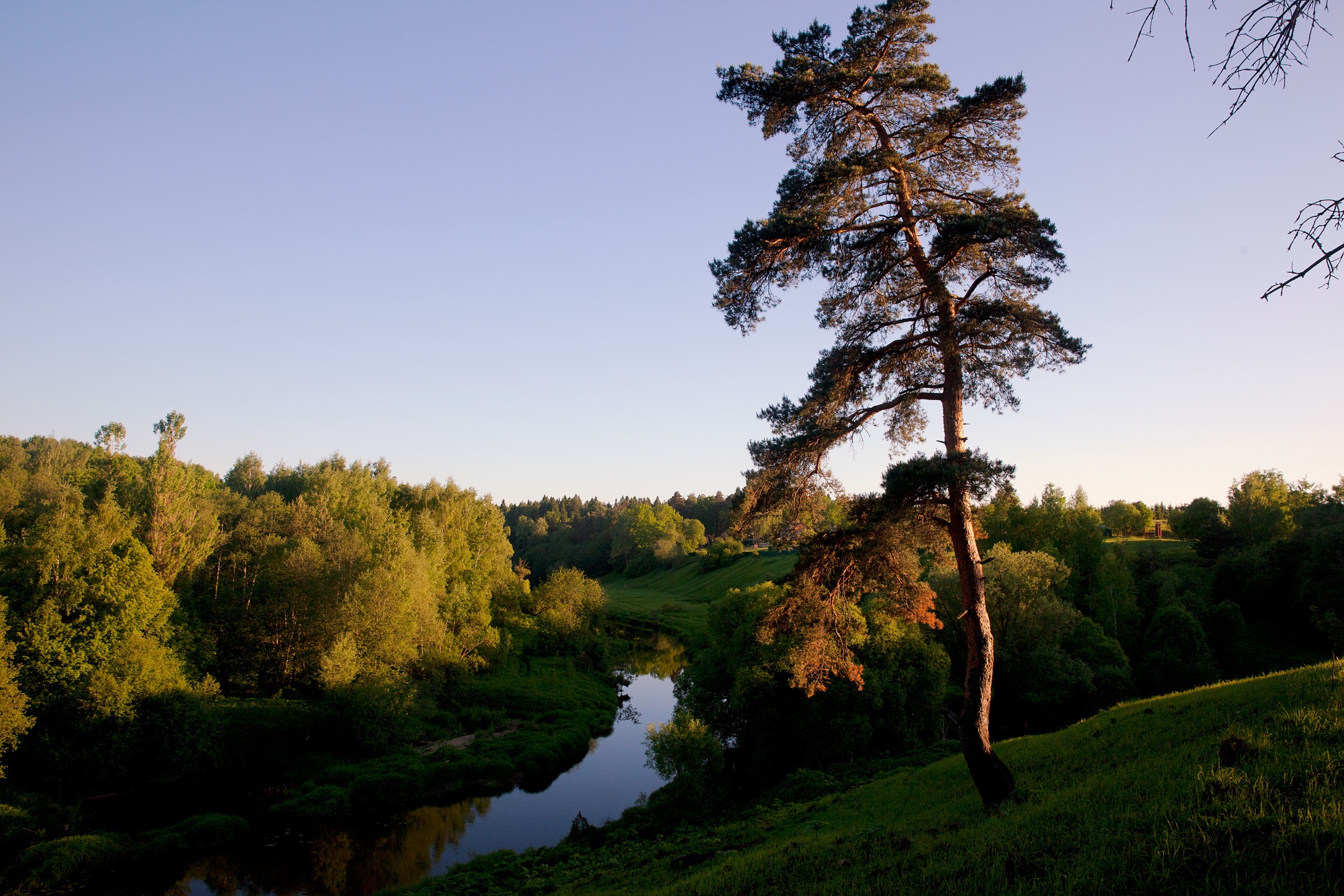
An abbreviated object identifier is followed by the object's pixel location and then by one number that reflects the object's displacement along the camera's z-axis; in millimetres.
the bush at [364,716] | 35625
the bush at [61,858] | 21859
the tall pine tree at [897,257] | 11680
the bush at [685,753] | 26328
